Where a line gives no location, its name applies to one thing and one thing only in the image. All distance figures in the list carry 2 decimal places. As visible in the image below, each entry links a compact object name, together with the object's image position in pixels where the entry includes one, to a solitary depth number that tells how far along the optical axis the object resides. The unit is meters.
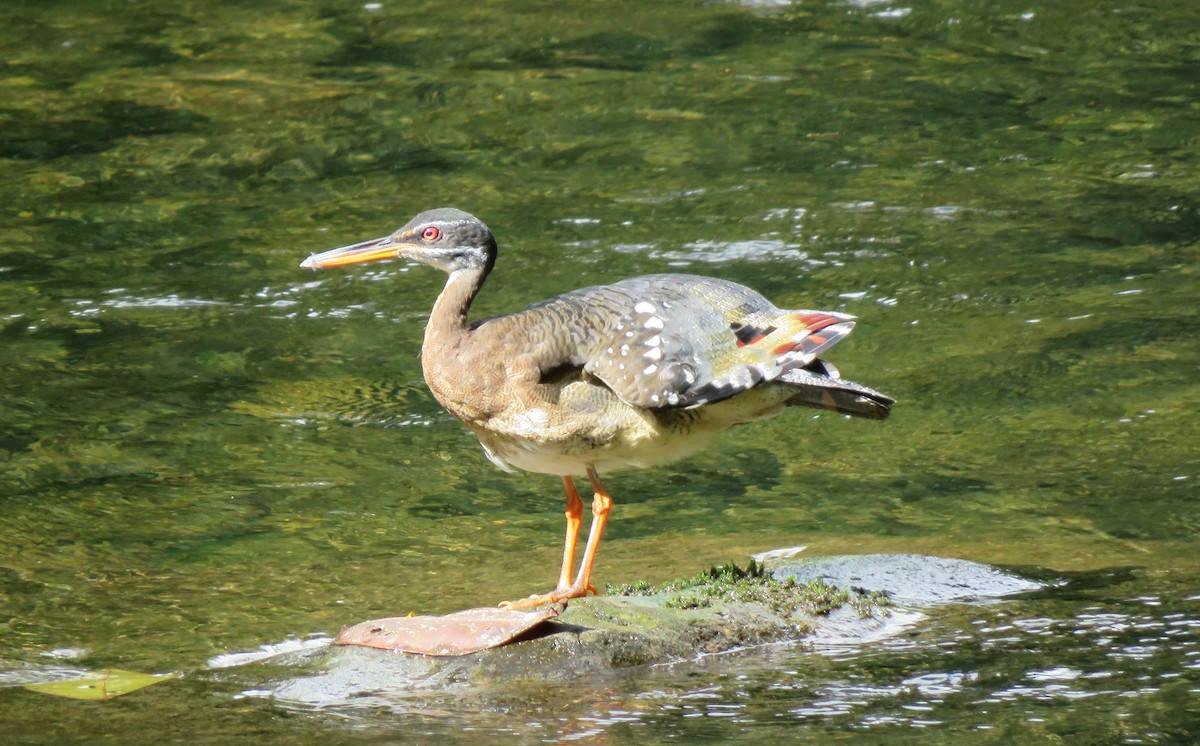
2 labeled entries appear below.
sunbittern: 13.92
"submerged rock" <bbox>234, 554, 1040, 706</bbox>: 11.91
